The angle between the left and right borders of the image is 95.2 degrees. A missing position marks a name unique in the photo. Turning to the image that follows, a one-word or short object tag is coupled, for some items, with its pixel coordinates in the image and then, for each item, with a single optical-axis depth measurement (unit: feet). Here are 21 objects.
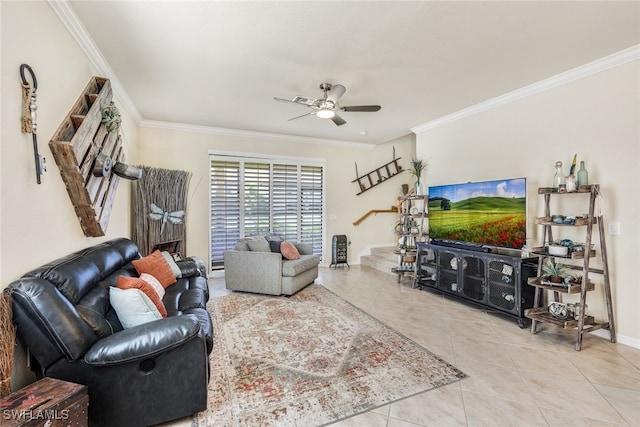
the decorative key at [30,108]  5.69
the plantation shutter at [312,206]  20.21
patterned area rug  6.30
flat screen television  11.48
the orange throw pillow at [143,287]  7.20
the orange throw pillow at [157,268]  9.80
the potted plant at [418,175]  16.49
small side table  3.97
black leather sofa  5.00
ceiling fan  10.55
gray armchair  14.03
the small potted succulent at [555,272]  9.93
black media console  10.78
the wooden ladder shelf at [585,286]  9.12
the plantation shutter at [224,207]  17.83
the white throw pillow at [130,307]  6.23
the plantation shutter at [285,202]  19.30
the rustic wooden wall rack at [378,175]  21.98
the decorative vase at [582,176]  9.72
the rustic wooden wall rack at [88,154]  7.06
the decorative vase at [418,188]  16.47
